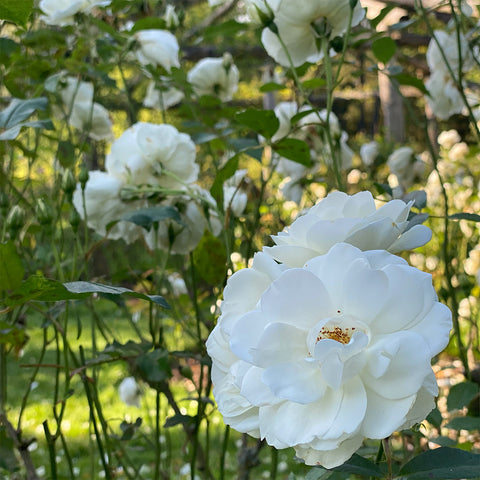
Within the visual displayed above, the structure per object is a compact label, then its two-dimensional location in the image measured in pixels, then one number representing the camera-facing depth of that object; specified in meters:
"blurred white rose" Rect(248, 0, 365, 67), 0.70
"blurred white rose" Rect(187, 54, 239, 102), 1.23
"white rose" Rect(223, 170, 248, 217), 0.91
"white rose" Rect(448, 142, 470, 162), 2.29
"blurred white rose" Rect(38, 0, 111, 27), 0.87
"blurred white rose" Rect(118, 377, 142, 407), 1.52
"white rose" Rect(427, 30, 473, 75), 1.10
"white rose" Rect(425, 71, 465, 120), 1.20
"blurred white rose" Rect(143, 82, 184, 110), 1.31
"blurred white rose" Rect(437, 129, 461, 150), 2.60
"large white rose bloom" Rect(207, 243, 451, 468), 0.33
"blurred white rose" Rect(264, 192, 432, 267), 0.38
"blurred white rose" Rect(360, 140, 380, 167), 1.92
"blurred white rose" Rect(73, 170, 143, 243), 0.81
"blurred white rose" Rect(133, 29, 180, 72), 1.02
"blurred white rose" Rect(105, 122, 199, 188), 0.81
